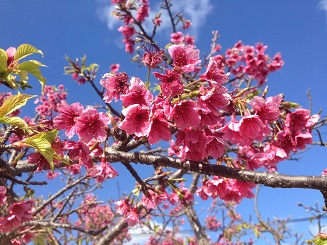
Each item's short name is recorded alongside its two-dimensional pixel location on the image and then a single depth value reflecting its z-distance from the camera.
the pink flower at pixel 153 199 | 0.34
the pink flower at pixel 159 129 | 0.23
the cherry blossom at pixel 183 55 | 0.24
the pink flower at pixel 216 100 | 0.22
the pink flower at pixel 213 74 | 0.23
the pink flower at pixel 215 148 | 0.26
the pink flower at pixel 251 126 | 0.24
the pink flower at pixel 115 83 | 0.26
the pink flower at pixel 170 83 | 0.22
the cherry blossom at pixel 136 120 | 0.23
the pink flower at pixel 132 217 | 0.35
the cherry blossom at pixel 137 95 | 0.23
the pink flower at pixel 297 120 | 0.32
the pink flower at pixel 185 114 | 0.21
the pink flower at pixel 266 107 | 0.25
